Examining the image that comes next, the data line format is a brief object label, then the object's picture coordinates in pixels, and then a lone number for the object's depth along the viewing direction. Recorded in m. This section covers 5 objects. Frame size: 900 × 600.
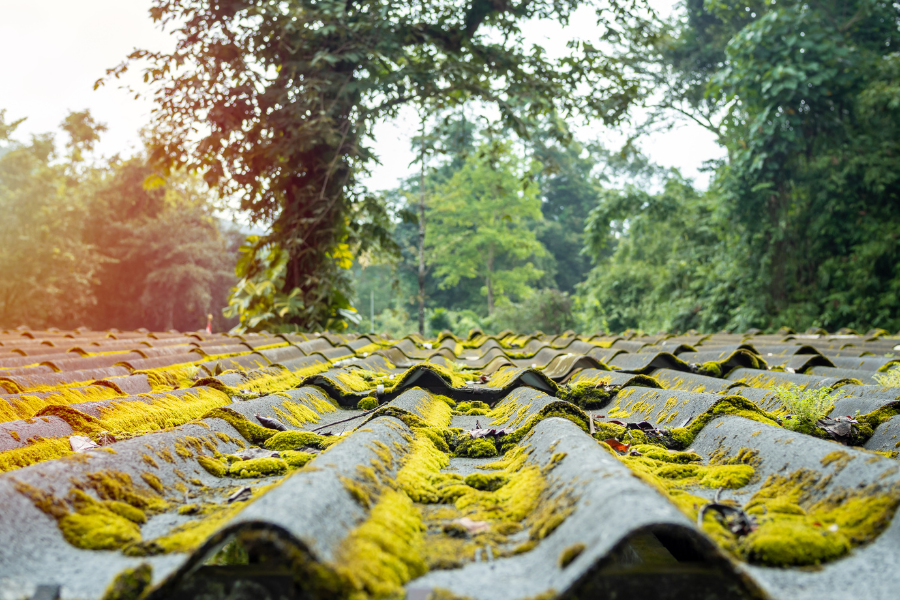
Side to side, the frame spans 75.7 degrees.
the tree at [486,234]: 37.62
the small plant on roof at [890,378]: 2.59
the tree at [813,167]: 10.66
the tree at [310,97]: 9.10
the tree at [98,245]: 26.95
